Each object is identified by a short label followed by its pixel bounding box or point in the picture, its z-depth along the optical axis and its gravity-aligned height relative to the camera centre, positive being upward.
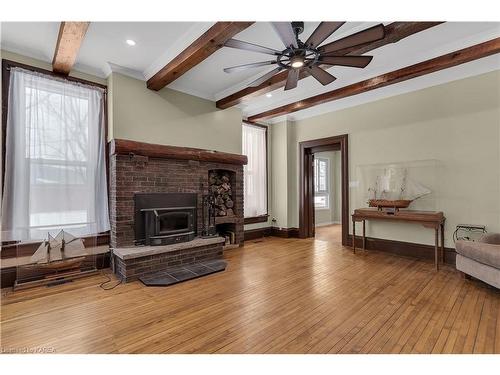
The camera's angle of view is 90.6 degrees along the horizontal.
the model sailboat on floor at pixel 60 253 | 3.11 -0.78
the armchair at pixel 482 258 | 2.65 -0.80
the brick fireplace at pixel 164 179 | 3.55 +0.22
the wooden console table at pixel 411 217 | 3.63 -0.45
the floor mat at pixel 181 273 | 3.12 -1.12
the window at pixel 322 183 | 8.26 +0.25
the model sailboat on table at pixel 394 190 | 4.16 -0.01
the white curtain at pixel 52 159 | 3.06 +0.46
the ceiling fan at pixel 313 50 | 2.08 +1.33
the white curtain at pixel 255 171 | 5.76 +0.47
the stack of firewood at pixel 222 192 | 4.91 -0.01
